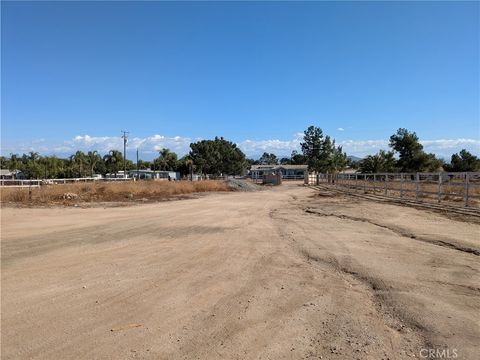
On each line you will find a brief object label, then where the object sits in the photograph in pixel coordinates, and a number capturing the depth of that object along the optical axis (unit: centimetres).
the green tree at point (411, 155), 6650
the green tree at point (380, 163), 7241
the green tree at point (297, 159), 12371
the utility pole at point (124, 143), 9388
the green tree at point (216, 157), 11844
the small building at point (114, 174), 11806
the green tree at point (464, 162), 6176
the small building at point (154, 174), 11521
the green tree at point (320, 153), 10650
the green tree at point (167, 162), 13738
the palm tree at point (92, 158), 11666
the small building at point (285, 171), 12050
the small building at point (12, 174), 10675
